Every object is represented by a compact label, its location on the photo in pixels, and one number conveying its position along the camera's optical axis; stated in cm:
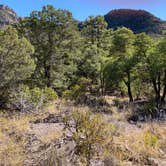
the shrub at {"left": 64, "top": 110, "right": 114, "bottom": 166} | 309
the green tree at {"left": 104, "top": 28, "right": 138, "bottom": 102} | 1205
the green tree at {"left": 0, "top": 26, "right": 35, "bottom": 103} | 889
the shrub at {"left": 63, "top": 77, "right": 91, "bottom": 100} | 1199
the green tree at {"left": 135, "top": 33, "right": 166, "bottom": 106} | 1082
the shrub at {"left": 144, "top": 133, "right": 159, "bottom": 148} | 370
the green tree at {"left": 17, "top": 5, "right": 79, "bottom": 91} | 1232
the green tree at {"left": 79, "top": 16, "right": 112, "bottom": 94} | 1561
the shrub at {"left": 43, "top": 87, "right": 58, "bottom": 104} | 882
